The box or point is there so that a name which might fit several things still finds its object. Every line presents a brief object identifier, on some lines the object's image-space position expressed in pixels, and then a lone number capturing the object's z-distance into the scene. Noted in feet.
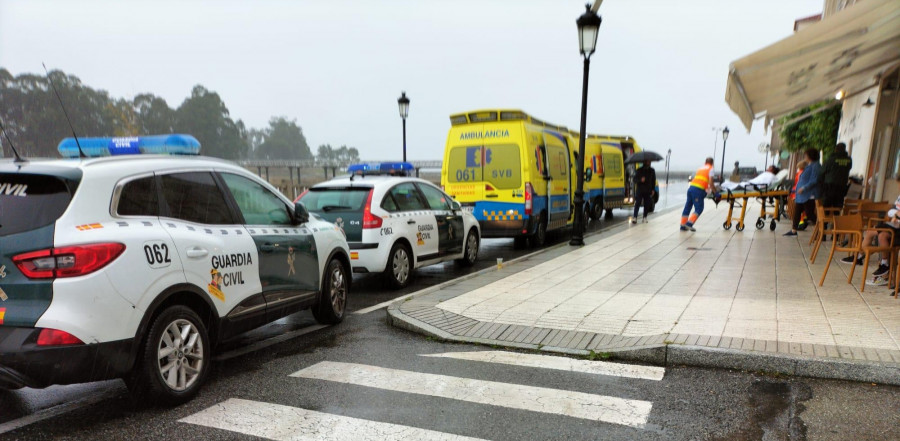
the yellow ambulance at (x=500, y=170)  37.96
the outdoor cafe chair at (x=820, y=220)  25.17
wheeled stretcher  43.24
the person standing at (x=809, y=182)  36.01
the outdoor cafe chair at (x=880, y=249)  20.38
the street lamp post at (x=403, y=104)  66.84
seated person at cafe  20.66
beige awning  24.64
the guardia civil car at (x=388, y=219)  24.62
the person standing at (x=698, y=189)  44.37
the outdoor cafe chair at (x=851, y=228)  21.96
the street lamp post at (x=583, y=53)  35.73
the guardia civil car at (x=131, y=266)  10.19
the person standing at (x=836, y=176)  34.50
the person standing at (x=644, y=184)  54.34
